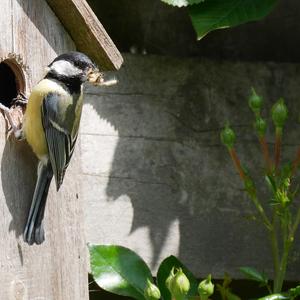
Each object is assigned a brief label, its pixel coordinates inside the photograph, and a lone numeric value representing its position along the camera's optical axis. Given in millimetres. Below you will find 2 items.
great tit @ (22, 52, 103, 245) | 4228
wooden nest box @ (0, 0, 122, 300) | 4216
